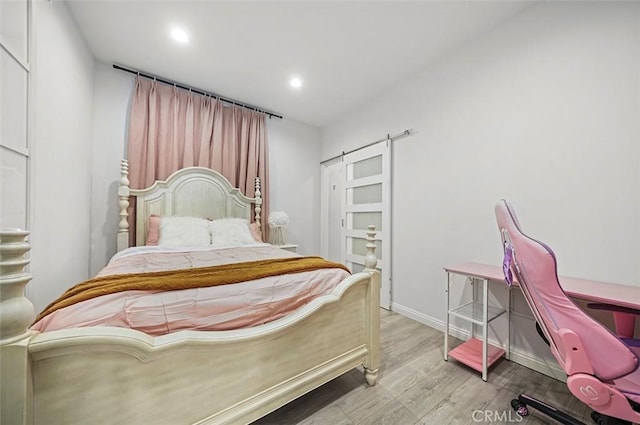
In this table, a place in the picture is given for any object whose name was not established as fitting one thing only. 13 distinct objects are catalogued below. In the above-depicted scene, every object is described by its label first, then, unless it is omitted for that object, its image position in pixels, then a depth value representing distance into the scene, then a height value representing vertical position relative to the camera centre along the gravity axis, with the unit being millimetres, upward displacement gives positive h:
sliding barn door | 2836 +97
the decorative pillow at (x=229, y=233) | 2598 -249
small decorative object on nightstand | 3305 -200
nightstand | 3172 -496
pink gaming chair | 848 -499
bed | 628 -603
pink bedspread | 871 -404
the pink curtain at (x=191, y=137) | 2639 +938
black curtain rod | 2584 +1528
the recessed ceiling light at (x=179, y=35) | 2023 +1567
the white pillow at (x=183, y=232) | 2400 -219
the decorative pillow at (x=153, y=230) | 2428 -201
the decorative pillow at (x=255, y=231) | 2949 -260
